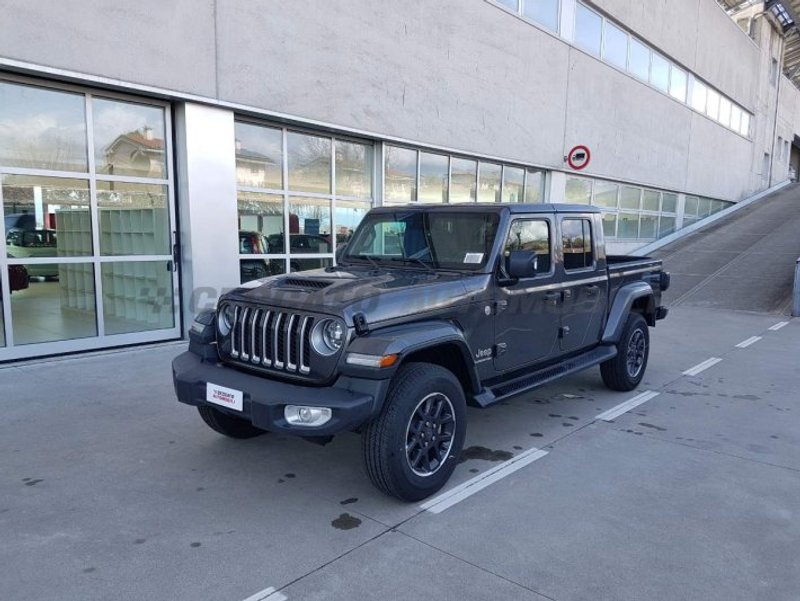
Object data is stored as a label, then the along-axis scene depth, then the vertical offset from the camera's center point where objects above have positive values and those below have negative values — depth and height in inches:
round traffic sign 575.5 +83.0
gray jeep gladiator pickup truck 131.1 -25.2
